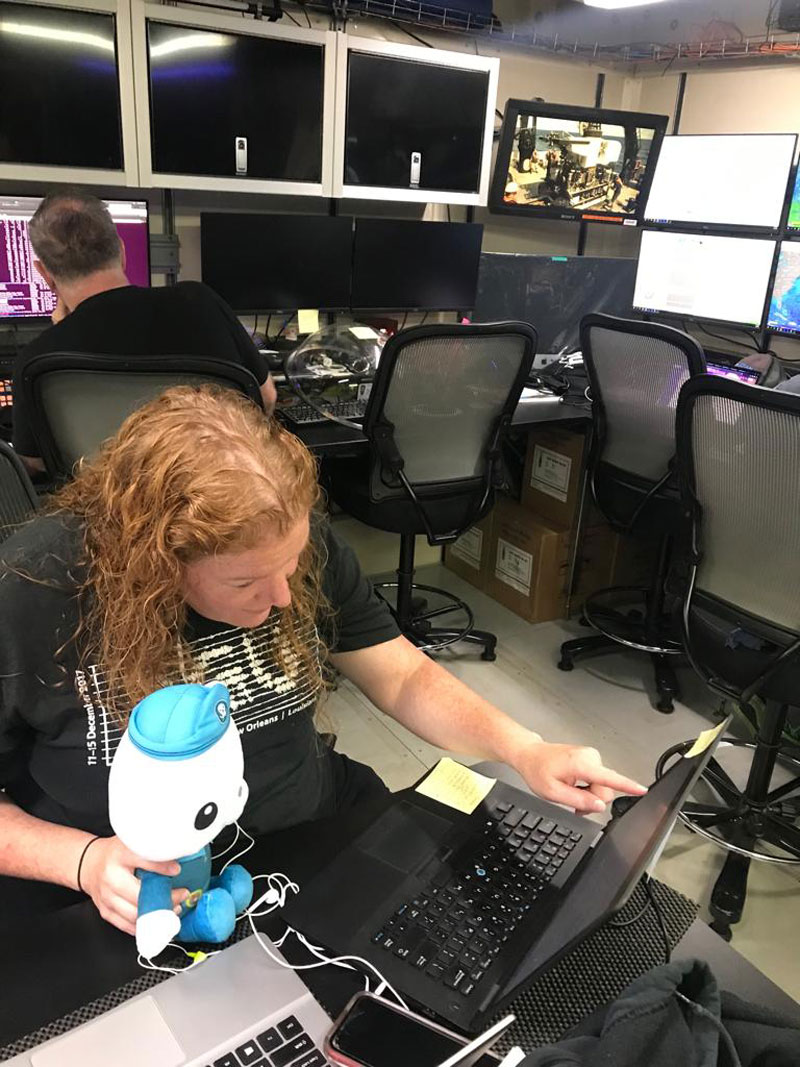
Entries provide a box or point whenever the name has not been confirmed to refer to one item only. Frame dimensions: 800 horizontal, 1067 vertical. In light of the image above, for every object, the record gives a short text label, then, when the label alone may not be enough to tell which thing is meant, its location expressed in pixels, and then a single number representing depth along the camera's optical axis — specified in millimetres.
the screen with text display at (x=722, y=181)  3000
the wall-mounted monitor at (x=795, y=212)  2953
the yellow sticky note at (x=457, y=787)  1002
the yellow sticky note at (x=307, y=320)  2887
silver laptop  674
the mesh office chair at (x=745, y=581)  1715
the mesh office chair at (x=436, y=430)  2217
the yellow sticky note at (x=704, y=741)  795
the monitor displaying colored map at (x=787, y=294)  2982
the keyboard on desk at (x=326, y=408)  2459
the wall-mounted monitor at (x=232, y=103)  2357
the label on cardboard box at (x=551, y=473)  2943
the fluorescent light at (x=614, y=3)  2771
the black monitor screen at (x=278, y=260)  2670
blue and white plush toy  628
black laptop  733
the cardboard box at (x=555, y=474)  2910
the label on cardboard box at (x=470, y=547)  3250
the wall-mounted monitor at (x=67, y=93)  2195
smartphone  677
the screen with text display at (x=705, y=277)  3094
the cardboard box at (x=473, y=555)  3219
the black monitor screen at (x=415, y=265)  2957
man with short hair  2014
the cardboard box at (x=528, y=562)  2965
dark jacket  596
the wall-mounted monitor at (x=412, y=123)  2654
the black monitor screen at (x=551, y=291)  3199
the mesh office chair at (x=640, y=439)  2307
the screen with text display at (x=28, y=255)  2430
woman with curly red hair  834
